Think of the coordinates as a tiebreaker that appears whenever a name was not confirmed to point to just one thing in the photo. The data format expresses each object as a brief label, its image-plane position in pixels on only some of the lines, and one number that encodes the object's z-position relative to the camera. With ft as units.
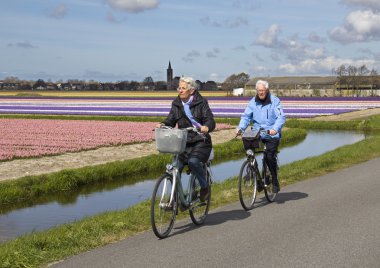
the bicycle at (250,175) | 28.78
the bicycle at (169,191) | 22.63
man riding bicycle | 29.48
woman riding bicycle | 24.48
